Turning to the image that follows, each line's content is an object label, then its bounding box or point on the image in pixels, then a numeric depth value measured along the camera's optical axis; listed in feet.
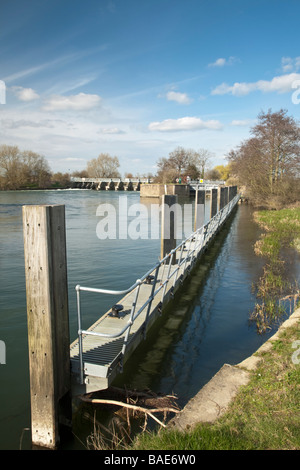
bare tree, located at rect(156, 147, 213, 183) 267.45
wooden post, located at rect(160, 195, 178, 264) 29.40
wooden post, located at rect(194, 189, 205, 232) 47.80
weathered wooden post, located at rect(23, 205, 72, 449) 11.49
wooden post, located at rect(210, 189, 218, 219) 62.43
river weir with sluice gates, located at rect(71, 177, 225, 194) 304.09
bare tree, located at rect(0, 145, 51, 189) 230.07
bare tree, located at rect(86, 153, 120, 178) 395.14
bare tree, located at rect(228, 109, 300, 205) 99.76
